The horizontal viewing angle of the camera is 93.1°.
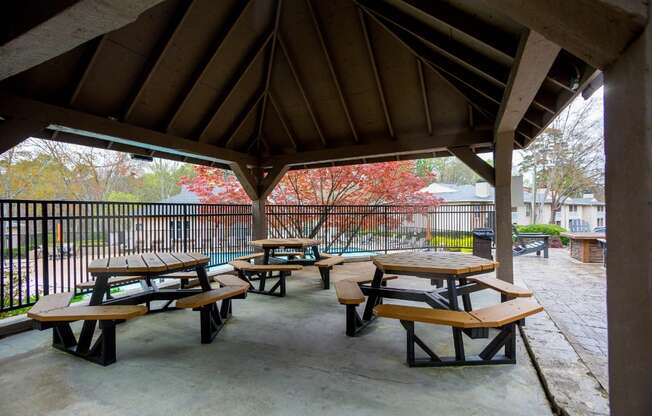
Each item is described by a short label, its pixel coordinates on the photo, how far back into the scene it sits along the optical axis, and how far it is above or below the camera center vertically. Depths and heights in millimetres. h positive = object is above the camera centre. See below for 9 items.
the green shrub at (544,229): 12909 -851
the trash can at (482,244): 7371 -837
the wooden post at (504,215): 5071 -85
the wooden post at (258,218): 7594 -183
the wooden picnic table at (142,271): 3168 -630
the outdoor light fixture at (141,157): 5809 +1024
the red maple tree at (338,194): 9301 +556
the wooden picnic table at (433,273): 3133 -665
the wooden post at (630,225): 996 -54
